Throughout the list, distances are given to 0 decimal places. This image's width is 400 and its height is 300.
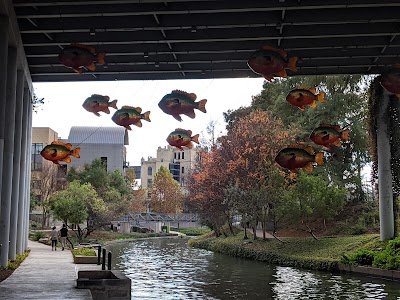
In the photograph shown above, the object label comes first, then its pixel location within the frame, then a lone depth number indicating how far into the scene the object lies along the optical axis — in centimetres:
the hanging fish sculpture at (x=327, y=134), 1608
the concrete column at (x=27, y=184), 2645
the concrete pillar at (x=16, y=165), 2086
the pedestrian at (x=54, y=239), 2839
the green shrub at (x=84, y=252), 2400
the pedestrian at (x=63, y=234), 2929
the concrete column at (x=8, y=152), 1859
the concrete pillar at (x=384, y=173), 2497
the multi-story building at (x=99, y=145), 7638
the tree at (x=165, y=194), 8144
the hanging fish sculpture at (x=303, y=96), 1456
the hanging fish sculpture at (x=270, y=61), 1320
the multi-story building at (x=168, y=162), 11219
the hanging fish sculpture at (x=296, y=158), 1540
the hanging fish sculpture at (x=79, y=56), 1382
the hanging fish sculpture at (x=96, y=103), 1608
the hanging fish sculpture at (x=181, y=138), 1697
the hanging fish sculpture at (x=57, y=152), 1750
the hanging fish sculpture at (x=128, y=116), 1644
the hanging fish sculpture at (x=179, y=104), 1462
